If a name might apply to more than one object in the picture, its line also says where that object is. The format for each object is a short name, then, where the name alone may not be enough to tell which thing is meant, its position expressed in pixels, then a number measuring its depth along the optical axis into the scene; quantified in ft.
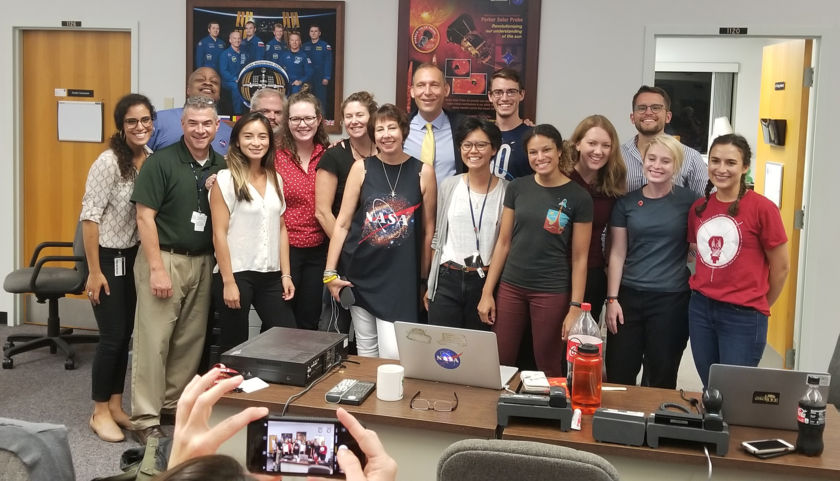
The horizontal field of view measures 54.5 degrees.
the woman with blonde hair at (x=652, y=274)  11.05
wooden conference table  6.98
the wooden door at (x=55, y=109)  18.20
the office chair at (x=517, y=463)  5.31
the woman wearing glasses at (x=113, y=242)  12.01
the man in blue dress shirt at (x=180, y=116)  14.25
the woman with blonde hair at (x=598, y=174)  11.59
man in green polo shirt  11.84
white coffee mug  8.20
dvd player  8.61
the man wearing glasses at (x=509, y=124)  12.66
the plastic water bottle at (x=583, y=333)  8.32
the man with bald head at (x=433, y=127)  12.90
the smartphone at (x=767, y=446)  7.02
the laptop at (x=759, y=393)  7.46
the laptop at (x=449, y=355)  8.36
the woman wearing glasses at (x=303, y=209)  12.85
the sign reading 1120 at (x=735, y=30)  15.79
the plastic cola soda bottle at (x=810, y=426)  6.98
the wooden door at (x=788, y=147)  16.33
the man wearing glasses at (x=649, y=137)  12.30
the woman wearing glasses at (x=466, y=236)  11.69
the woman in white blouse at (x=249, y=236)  11.93
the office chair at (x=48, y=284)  16.03
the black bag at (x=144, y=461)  7.05
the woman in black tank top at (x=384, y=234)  11.96
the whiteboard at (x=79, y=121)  18.44
